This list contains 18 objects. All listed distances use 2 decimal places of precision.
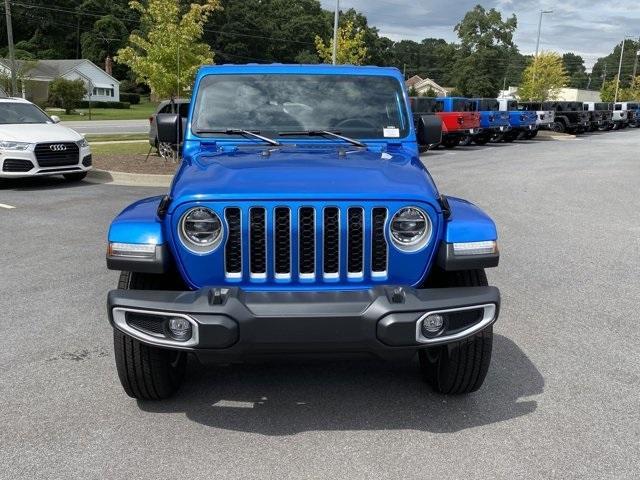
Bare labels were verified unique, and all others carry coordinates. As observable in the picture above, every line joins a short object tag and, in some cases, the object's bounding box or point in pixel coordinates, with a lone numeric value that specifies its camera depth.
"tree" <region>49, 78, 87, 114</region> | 49.75
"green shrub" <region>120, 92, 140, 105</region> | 76.75
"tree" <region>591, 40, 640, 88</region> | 130.18
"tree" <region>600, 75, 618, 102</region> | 77.88
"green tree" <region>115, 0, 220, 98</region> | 18.48
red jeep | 22.86
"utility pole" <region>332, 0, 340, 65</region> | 25.02
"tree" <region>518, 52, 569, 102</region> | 48.38
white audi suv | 11.75
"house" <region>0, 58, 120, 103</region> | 64.00
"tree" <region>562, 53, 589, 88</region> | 149.62
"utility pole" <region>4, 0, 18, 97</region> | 27.75
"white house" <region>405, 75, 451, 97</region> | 107.21
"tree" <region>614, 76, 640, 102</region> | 79.54
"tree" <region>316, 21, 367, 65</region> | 30.98
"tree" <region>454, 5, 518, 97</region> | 99.00
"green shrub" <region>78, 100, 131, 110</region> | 63.33
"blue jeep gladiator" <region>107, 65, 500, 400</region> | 3.04
